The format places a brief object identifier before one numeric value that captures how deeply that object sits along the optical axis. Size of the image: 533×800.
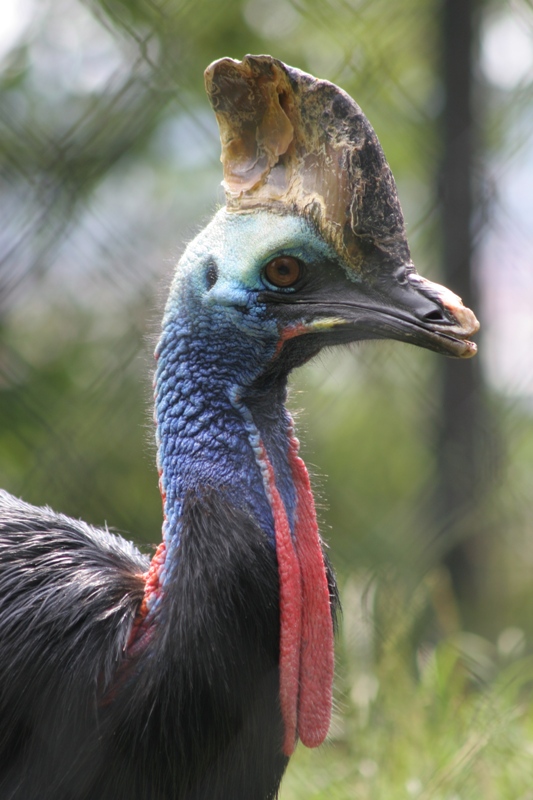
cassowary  5.98
